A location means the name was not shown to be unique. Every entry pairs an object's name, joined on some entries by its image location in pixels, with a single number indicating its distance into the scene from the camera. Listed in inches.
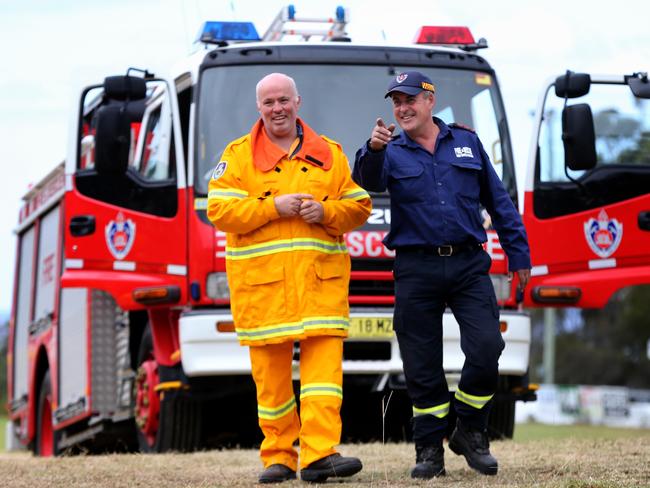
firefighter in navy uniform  572.7
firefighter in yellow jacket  560.8
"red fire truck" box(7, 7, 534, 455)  793.3
